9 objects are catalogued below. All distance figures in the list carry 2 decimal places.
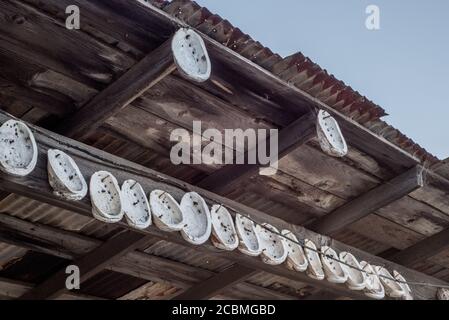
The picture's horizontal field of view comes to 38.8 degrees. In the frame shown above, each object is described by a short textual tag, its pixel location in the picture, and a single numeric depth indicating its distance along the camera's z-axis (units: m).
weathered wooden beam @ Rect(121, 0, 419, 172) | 3.98
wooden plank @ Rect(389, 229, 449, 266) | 7.28
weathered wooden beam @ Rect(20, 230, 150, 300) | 5.73
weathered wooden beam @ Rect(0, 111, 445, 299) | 3.87
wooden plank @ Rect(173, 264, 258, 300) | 6.61
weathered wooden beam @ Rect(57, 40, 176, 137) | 4.11
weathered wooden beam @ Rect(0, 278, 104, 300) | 6.36
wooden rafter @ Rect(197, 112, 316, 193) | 5.06
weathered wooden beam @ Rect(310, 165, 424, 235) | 5.98
